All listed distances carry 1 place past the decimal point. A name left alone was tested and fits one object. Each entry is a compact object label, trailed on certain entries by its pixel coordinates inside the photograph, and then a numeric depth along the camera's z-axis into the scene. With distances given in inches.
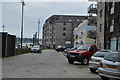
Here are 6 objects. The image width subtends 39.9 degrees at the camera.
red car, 537.4
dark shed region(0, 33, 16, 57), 731.1
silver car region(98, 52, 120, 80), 268.5
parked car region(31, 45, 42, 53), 1282.2
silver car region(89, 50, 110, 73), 373.0
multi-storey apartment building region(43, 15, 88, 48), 3055.5
